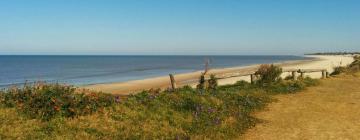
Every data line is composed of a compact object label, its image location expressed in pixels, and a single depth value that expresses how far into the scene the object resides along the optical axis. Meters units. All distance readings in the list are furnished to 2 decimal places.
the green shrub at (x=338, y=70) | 33.89
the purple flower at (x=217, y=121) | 11.45
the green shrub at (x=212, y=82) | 20.80
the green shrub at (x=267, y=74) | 22.55
